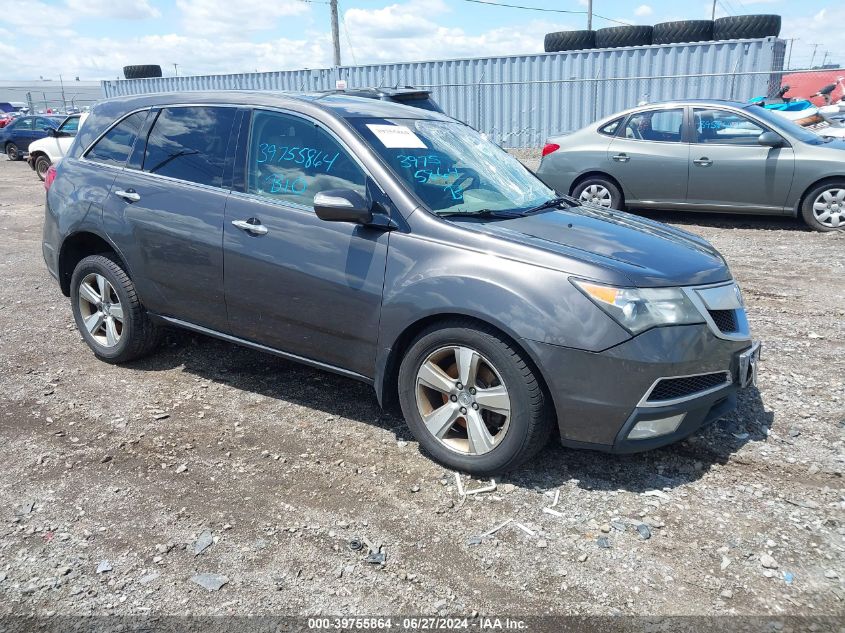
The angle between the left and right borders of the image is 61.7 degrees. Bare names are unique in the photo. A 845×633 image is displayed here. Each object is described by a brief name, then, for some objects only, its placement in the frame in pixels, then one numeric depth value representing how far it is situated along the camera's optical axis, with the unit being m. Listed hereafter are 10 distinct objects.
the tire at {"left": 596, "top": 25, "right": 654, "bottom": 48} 20.33
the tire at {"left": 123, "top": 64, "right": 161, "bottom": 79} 32.53
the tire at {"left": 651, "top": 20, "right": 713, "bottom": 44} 19.61
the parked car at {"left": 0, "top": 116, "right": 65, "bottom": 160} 23.78
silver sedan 8.77
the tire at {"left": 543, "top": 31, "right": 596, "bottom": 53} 21.14
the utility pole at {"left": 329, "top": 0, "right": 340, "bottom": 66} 27.30
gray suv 3.14
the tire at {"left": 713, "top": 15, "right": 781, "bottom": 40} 18.42
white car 16.92
